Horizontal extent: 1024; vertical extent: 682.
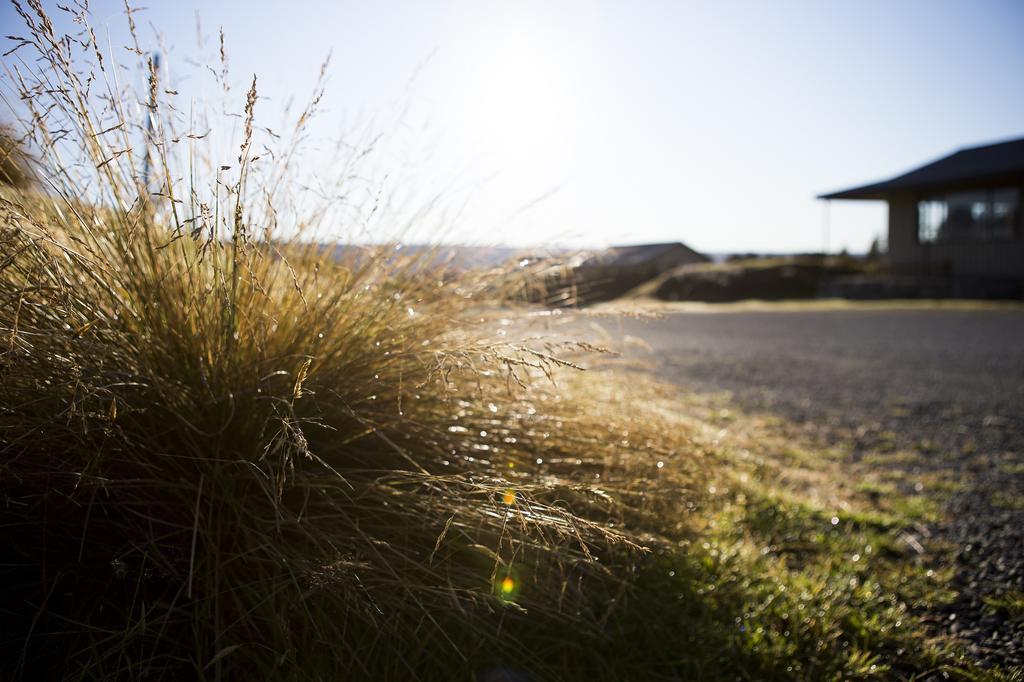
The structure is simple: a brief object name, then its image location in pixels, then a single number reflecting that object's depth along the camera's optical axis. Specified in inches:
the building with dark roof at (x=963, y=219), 642.8
